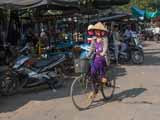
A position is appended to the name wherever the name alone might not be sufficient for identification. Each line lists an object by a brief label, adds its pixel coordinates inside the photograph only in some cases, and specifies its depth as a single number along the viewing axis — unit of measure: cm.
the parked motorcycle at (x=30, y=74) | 713
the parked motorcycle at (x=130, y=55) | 1183
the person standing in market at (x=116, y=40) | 1177
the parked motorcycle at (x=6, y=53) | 1030
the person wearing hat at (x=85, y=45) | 1029
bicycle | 584
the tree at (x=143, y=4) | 3340
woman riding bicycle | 605
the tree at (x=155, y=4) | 3463
